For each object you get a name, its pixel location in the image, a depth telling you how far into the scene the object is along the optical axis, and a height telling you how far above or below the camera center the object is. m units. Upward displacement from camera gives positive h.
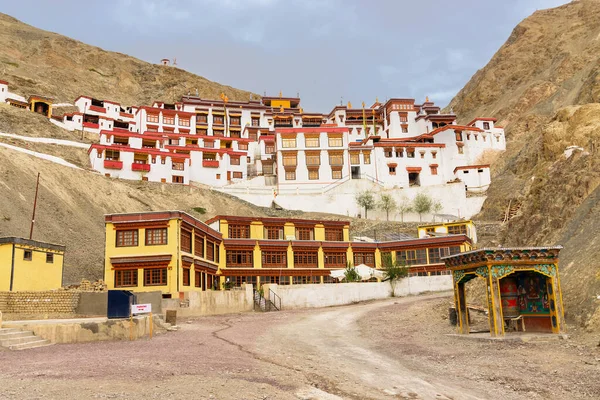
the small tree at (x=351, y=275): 46.50 +0.93
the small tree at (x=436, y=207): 74.93 +10.98
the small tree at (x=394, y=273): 46.53 +0.95
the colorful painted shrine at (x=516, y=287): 20.61 -0.34
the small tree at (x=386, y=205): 74.31 +11.51
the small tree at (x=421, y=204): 74.25 +11.40
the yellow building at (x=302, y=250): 48.75 +3.67
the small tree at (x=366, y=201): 74.12 +12.14
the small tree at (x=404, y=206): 74.62 +11.32
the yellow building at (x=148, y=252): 35.59 +2.94
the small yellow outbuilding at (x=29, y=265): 30.05 +2.07
